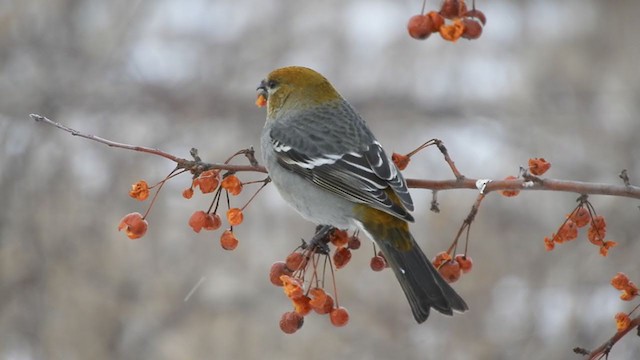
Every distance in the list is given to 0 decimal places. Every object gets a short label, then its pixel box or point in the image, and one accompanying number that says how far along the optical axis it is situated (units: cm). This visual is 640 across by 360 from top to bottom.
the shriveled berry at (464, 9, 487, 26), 527
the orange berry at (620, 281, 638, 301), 450
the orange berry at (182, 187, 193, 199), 524
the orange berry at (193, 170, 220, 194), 518
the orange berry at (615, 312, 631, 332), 425
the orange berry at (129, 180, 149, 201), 514
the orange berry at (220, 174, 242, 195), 522
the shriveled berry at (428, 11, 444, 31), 524
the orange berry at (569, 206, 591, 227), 483
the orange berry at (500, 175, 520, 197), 517
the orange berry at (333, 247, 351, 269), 551
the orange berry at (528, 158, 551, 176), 469
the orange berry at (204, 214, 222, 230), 541
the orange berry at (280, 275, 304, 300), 490
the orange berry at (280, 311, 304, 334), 504
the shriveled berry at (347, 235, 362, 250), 577
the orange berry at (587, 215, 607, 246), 491
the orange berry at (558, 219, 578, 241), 501
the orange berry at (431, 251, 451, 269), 535
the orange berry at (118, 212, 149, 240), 532
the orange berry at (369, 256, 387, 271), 567
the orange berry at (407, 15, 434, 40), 524
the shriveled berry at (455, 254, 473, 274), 534
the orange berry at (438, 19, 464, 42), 519
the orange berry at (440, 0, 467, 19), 516
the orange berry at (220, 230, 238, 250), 534
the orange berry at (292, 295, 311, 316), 495
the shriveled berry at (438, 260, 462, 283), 526
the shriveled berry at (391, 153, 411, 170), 567
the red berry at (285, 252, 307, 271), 523
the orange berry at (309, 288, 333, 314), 497
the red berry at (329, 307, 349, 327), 511
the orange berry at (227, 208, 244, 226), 546
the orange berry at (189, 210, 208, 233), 538
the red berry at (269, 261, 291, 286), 527
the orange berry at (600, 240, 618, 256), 481
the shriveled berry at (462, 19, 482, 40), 519
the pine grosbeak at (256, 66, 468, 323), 533
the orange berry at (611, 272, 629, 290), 462
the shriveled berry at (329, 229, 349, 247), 591
